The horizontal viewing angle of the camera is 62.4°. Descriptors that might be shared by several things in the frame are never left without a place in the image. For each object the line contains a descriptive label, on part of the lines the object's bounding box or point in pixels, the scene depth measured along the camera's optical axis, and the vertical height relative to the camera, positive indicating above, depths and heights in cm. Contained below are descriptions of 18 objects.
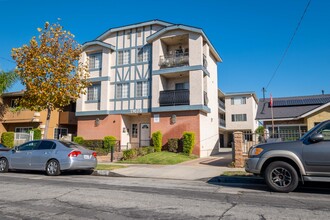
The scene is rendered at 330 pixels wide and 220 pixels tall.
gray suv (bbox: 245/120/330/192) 698 -45
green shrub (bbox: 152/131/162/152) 2167 +20
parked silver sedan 1112 -61
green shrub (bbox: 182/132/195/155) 2047 +1
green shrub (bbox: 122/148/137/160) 1803 -73
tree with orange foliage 1625 +438
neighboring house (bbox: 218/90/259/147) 4369 +513
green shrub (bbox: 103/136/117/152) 2278 +16
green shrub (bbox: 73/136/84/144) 2422 +34
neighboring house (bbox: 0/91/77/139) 2681 +232
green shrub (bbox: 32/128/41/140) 2495 +80
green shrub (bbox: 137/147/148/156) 1939 -59
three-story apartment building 2205 +504
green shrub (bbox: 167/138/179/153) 2105 -11
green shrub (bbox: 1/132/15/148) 2517 +34
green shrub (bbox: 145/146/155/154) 2075 -46
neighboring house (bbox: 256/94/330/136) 1948 +226
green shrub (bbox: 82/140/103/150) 2336 -9
